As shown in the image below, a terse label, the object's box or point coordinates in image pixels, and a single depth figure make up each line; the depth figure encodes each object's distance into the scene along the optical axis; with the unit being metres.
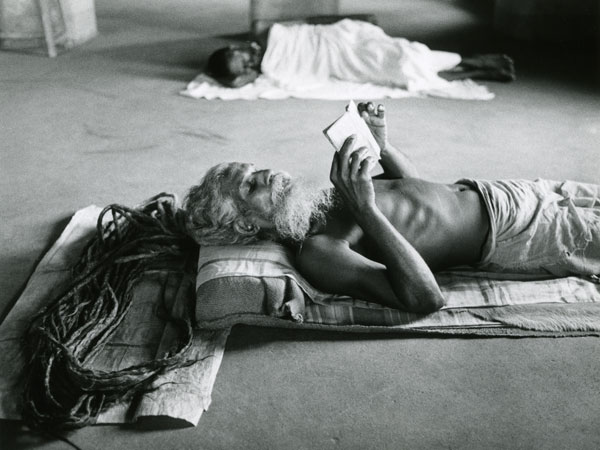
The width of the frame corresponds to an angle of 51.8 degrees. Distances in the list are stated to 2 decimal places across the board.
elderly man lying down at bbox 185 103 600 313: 2.08
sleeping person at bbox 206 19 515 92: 4.90
